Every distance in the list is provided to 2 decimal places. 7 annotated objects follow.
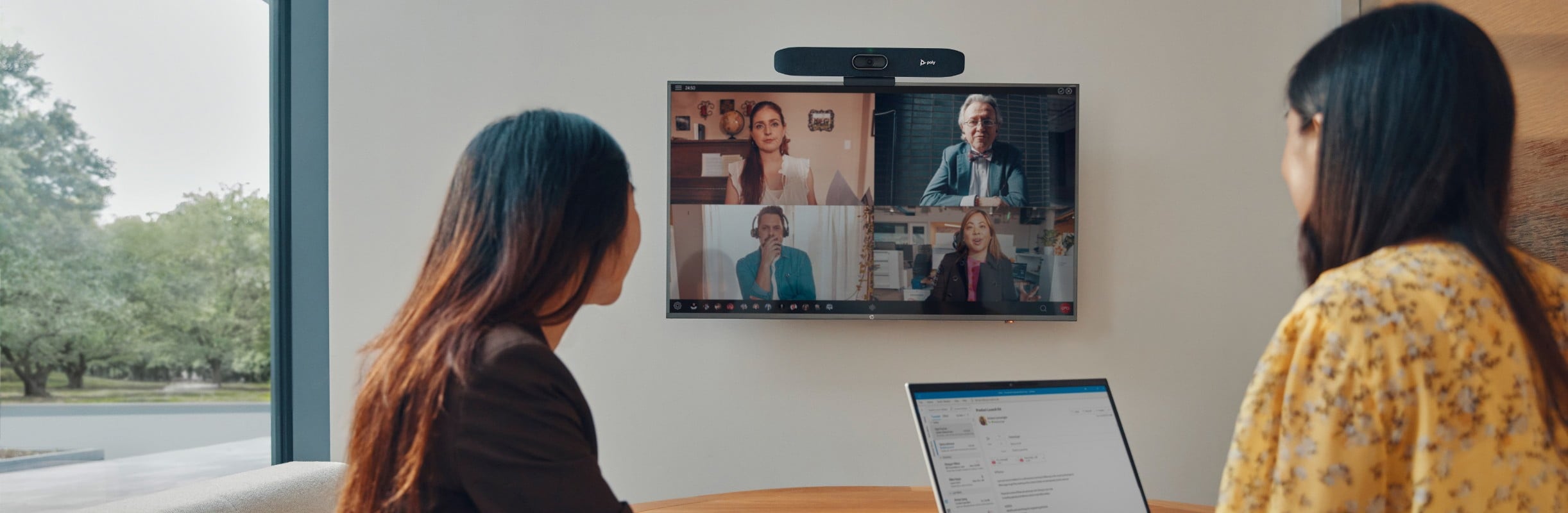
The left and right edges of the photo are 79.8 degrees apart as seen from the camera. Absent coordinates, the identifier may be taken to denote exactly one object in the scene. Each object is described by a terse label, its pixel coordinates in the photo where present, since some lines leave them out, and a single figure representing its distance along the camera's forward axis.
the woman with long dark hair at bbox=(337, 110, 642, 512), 1.02
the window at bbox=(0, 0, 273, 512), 2.14
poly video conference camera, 2.53
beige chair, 1.51
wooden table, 1.89
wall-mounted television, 2.54
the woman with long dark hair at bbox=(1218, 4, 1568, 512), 0.79
